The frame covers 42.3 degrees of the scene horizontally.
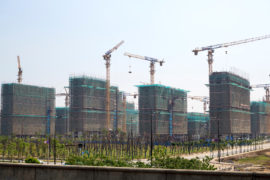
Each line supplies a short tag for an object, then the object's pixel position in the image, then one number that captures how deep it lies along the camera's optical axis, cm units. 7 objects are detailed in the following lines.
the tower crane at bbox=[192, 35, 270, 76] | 18675
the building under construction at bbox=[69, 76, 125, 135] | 17688
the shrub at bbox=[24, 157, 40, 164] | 5100
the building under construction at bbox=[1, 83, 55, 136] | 16612
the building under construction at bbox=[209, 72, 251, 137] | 16475
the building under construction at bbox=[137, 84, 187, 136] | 18100
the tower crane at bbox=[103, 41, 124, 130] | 19088
